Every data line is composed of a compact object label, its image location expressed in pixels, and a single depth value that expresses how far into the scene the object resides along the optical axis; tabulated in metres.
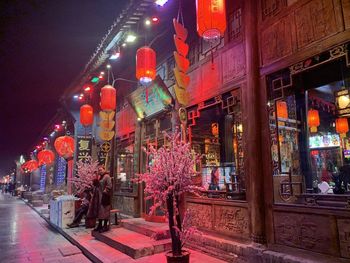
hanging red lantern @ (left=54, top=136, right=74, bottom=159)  16.00
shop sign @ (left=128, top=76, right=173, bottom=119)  9.81
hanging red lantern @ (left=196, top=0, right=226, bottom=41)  5.46
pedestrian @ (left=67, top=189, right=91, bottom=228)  11.34
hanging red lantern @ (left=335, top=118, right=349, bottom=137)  6.66
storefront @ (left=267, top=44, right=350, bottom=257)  4.73
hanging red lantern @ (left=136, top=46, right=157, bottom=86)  8.30
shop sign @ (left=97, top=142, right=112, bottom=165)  14.22
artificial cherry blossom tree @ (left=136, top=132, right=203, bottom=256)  5.22
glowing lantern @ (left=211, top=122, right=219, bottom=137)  9.65
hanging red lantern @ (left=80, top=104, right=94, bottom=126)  14.01
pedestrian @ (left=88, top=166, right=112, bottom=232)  9.23
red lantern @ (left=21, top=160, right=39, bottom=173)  30.37
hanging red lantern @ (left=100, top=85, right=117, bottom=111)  11.11
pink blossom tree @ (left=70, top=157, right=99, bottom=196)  11.45
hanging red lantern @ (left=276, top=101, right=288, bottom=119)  6.14
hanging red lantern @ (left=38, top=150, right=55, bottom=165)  22.75
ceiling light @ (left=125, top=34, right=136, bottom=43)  9.98
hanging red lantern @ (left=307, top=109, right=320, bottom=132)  7.37
